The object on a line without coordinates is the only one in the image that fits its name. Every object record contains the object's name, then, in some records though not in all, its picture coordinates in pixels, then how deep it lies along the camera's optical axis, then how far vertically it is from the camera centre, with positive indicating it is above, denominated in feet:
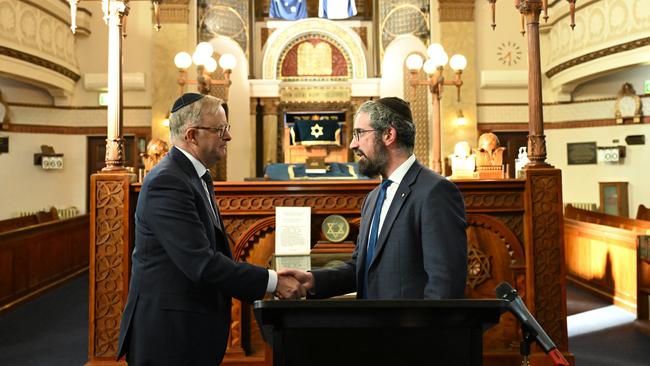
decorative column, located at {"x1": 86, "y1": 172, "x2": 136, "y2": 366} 13.10 -1.34
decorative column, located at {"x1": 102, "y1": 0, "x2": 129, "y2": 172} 13.65 +3.22
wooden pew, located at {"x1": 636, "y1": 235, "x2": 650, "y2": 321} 19.43 -3.09
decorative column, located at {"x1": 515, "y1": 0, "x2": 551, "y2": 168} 13.94 +3.28
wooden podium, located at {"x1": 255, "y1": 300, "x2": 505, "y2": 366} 4.24 -1.10
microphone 4.70 -1.15
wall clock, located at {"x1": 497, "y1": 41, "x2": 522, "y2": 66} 41.83 +11.40
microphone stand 4.90 -1.41
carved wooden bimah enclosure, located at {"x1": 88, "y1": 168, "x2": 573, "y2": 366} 13.16 -1.05
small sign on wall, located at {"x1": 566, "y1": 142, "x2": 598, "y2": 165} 40.47 +3.35
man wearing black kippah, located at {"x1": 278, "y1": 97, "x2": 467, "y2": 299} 5.87 -0.27
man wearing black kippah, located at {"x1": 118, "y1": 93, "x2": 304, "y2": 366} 6.53 -0.88
